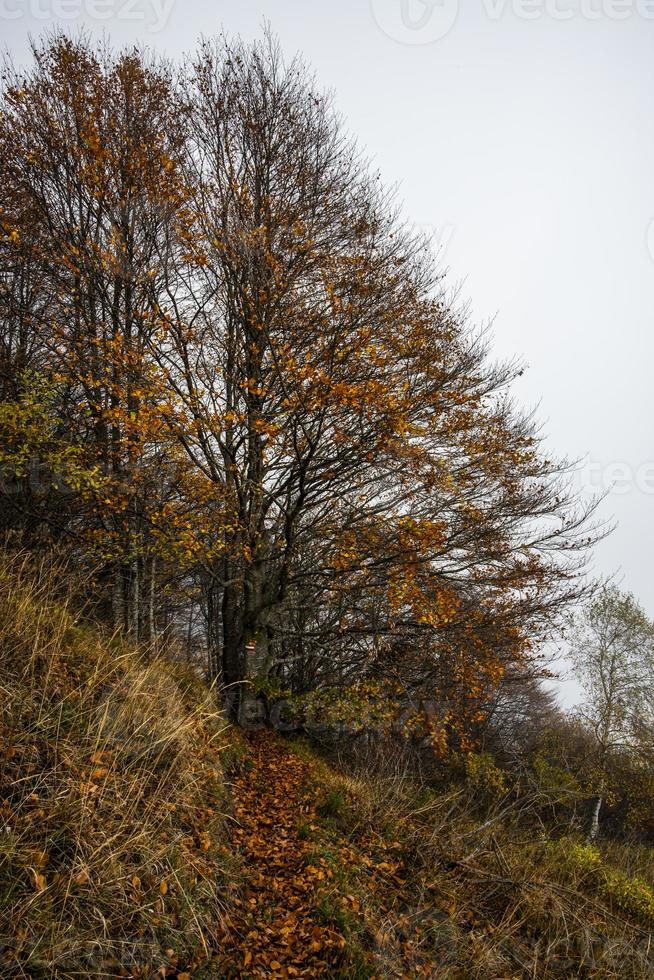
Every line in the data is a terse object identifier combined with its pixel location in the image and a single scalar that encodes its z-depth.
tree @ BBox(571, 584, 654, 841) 21.00
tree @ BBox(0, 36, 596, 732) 7.70
